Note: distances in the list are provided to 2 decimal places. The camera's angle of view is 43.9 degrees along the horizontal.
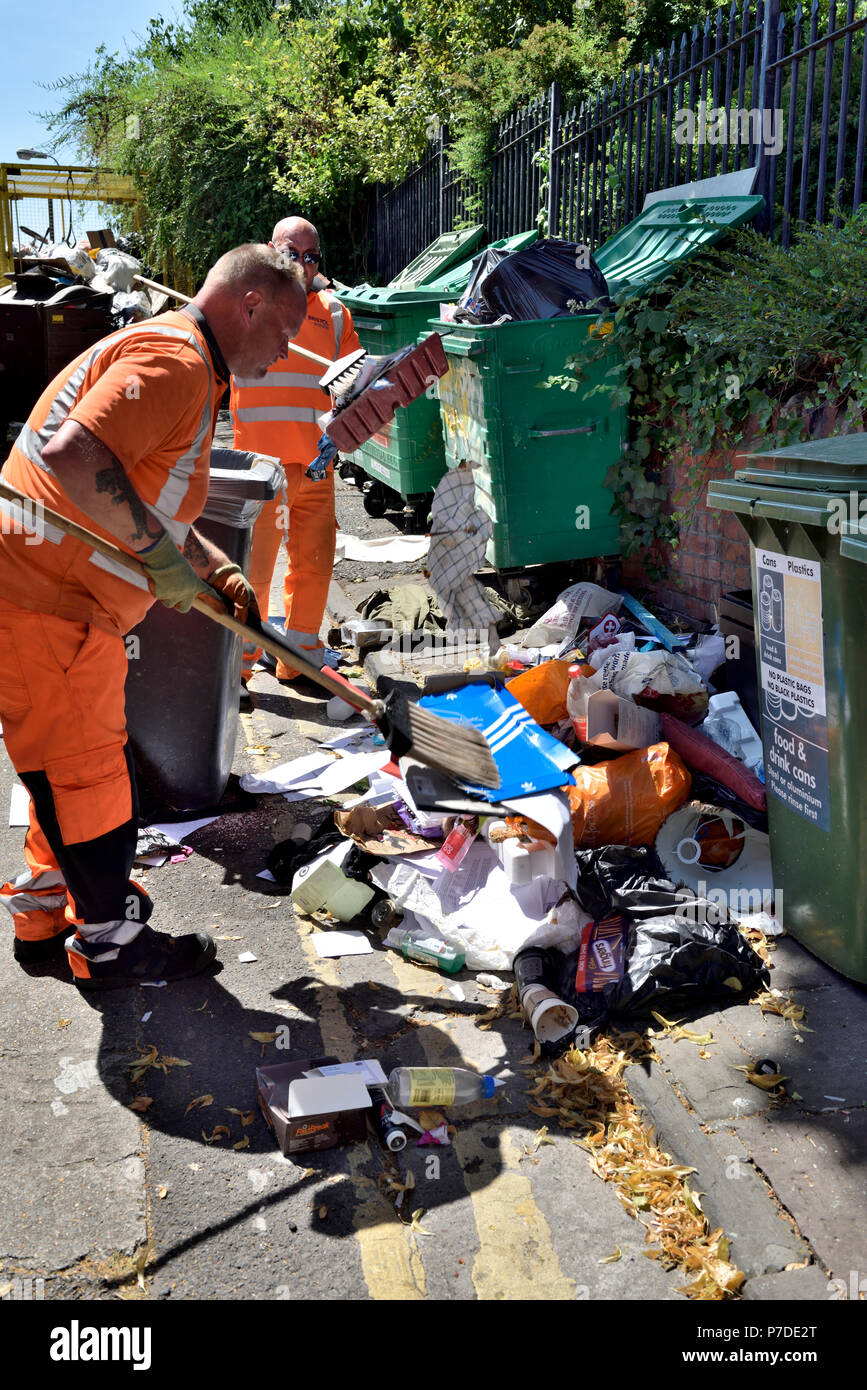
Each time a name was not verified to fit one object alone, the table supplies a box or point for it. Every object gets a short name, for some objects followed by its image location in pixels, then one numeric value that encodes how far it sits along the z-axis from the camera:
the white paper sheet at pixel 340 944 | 3.24
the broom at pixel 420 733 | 3.14
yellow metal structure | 16.84
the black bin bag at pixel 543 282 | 5.47
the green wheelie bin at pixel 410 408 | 7.15
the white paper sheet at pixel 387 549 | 7.60
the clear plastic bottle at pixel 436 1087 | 2.52
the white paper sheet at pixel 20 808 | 4.03
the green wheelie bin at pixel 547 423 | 5.27
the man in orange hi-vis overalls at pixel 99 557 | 2.50
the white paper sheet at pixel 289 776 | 4.30
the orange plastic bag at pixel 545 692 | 4.14
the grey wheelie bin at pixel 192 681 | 3.81
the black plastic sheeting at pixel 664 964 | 2.82
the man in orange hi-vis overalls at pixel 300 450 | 5.21
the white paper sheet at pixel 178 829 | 3.90
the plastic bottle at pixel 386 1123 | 2.41
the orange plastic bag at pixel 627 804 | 3.55
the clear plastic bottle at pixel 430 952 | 3.12
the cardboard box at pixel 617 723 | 3.82
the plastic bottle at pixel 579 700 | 3.91
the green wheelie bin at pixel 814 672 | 2.64
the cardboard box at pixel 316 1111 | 2.39
